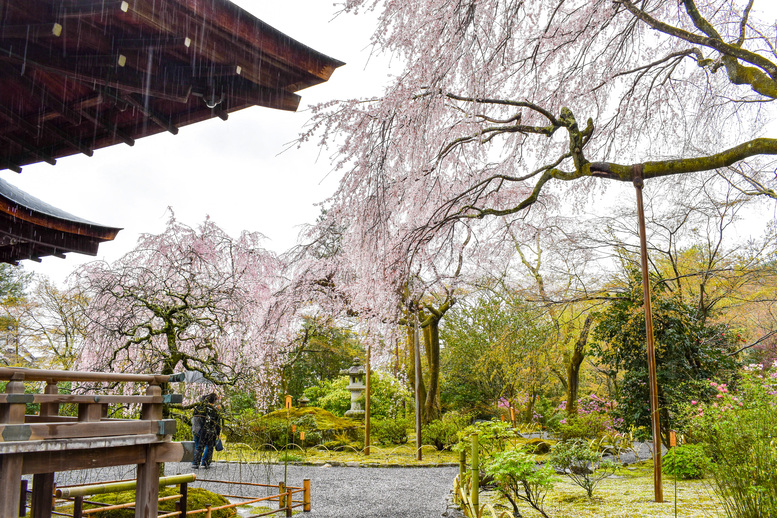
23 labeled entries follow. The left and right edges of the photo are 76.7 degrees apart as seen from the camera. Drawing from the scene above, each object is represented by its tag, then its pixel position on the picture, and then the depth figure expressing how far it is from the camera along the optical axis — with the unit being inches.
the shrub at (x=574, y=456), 236.8
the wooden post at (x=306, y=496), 264.2
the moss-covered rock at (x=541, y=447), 449.4
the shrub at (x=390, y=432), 526.9
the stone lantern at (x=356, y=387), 591.8
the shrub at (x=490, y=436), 243.9
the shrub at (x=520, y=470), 192.7
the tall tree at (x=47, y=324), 645.3
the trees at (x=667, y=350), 309.7
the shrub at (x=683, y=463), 277.7
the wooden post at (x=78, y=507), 159.8
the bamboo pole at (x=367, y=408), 459.2
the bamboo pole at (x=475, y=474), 190.5
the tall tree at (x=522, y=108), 172.6
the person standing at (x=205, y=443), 371.6
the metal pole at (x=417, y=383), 426.6
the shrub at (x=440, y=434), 477.4
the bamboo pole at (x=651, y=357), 212.8
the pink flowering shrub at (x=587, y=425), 457.4
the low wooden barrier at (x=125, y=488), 156.8
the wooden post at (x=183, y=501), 186.2
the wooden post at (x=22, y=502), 174.8
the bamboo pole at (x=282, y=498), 263.5
